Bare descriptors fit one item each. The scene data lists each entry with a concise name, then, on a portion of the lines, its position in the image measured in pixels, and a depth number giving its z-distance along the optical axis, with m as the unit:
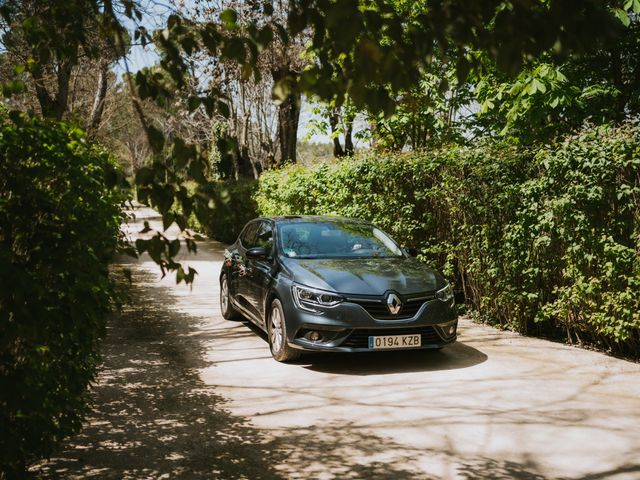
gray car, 6.81
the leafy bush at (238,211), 22.66
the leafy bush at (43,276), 2.88
